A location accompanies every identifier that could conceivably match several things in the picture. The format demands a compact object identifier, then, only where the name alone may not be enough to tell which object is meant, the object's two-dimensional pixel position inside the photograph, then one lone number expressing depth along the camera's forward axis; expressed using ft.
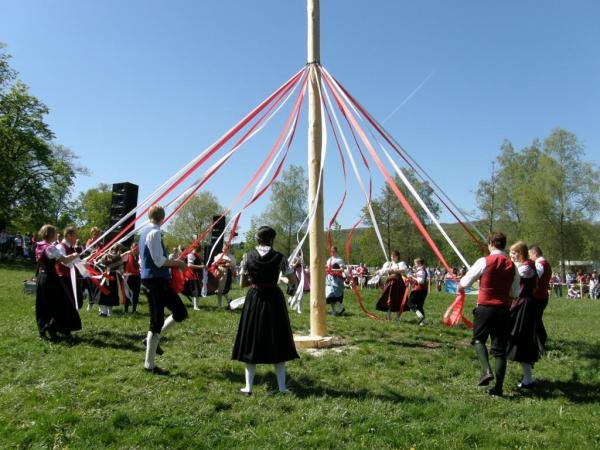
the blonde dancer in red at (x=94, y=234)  31.84
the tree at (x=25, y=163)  103.09
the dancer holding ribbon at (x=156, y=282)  17.81
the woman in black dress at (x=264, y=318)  15.98
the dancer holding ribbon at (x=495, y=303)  16.99
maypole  22.66
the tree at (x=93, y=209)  185.78
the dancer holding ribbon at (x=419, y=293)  33.37
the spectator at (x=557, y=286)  87.20
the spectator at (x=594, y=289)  79.46
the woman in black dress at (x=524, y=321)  18.15
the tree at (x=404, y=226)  128.98
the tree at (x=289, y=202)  152.15
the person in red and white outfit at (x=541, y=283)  20.13
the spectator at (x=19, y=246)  110.83
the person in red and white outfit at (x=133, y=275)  34.53
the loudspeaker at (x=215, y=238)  58.72
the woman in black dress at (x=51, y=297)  22.41
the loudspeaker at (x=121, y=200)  41.81
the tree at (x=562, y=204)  115.75
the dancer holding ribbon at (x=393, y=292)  33.99
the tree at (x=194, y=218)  170.71
